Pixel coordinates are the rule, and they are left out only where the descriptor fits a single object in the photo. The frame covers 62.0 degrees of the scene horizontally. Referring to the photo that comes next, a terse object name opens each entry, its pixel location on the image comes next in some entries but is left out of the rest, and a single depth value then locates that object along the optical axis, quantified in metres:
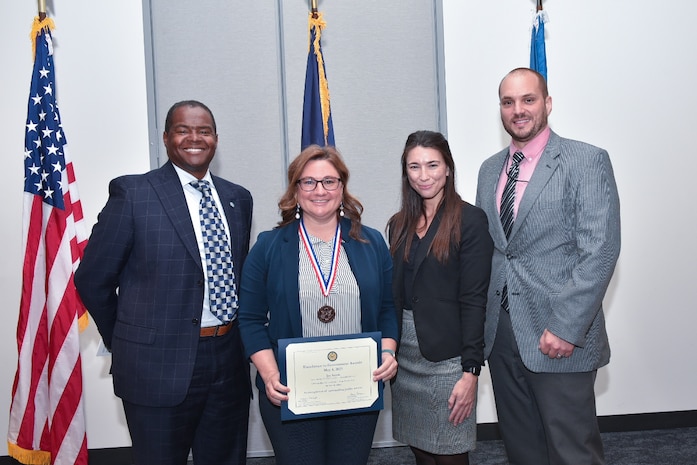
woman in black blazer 2.09
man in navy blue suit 2.08
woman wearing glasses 1.96
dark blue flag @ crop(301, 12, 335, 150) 3.32
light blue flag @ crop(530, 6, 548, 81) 3.34
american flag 3.07
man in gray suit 2.08
